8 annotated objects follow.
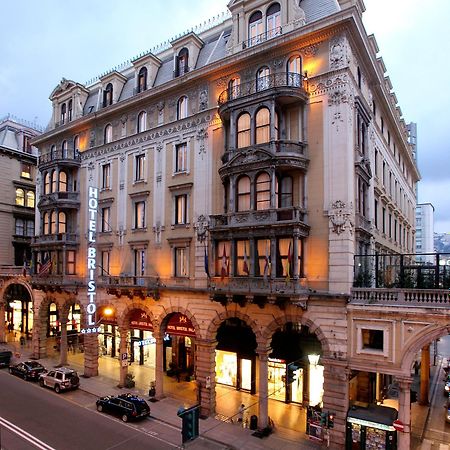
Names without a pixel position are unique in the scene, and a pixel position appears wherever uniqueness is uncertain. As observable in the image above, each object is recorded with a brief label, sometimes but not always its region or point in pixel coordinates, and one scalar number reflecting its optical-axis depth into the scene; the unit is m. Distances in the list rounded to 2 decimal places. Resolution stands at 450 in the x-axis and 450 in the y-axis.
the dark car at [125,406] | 23.34
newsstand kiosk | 18.89
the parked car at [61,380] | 28.41
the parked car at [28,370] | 31.22
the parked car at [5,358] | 35.31
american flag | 35.47
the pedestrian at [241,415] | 23.90
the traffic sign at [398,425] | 18.52
